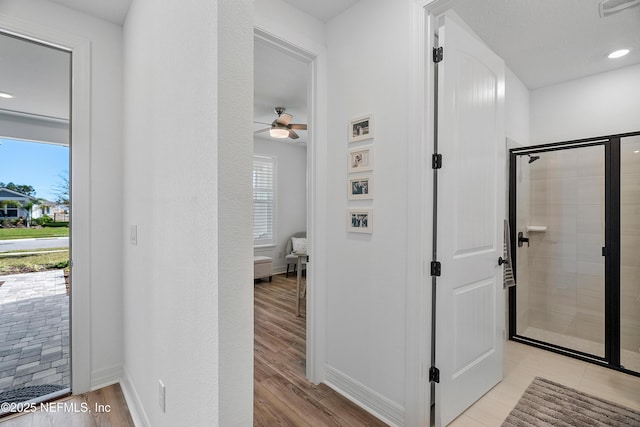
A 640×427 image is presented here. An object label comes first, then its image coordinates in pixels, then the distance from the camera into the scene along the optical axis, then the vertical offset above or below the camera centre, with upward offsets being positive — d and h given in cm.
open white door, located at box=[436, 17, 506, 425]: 170 -4
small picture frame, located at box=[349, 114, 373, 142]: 192 +57
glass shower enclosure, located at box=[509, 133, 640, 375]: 251 -33
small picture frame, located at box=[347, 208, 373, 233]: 193 -5
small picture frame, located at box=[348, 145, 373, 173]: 193 +36
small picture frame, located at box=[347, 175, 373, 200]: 193 +17
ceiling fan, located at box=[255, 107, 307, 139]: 385 +117
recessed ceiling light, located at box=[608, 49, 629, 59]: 253 +139
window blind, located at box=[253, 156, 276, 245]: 596 +29
